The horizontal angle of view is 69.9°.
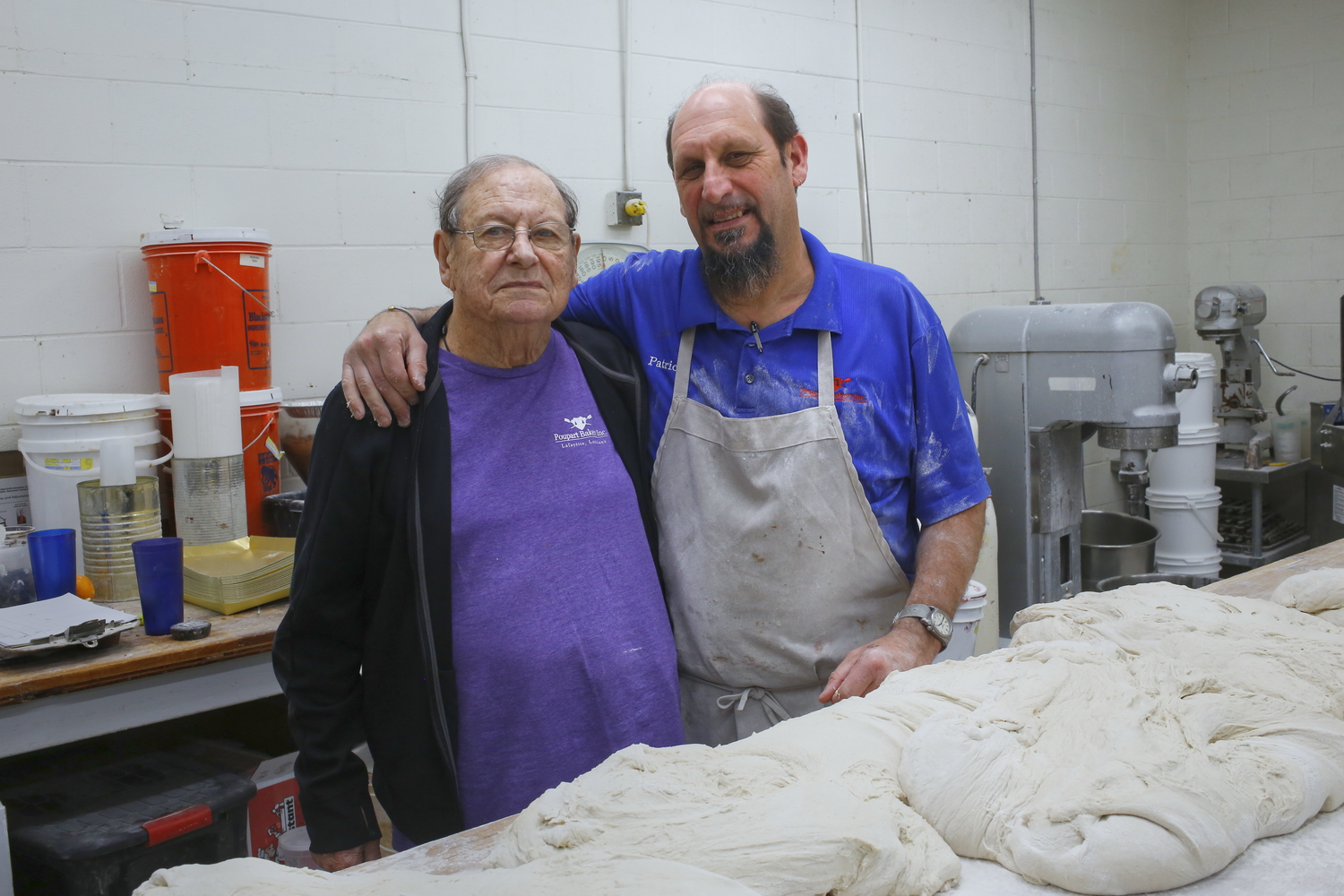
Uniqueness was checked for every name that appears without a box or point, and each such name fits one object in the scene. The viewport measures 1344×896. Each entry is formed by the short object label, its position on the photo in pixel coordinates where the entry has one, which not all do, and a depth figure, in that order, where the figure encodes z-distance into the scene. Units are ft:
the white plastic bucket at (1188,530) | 11.81
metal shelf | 12.98
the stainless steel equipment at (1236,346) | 13.32
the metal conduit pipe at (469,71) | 8.96
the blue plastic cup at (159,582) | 5.77
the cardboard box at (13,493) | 7.06
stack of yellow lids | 6.37
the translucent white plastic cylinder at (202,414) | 6.88
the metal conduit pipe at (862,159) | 11.89
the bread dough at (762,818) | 2.99
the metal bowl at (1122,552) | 10.50
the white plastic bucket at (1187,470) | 11.74
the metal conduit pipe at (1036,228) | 14.05
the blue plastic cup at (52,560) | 6.11
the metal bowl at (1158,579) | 10.04
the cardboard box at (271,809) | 6.73
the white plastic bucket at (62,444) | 6.69
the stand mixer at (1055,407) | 8.43
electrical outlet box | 10.01
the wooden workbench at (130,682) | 5.32
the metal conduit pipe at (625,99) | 10.01
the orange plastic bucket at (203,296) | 7.19
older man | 4.25
